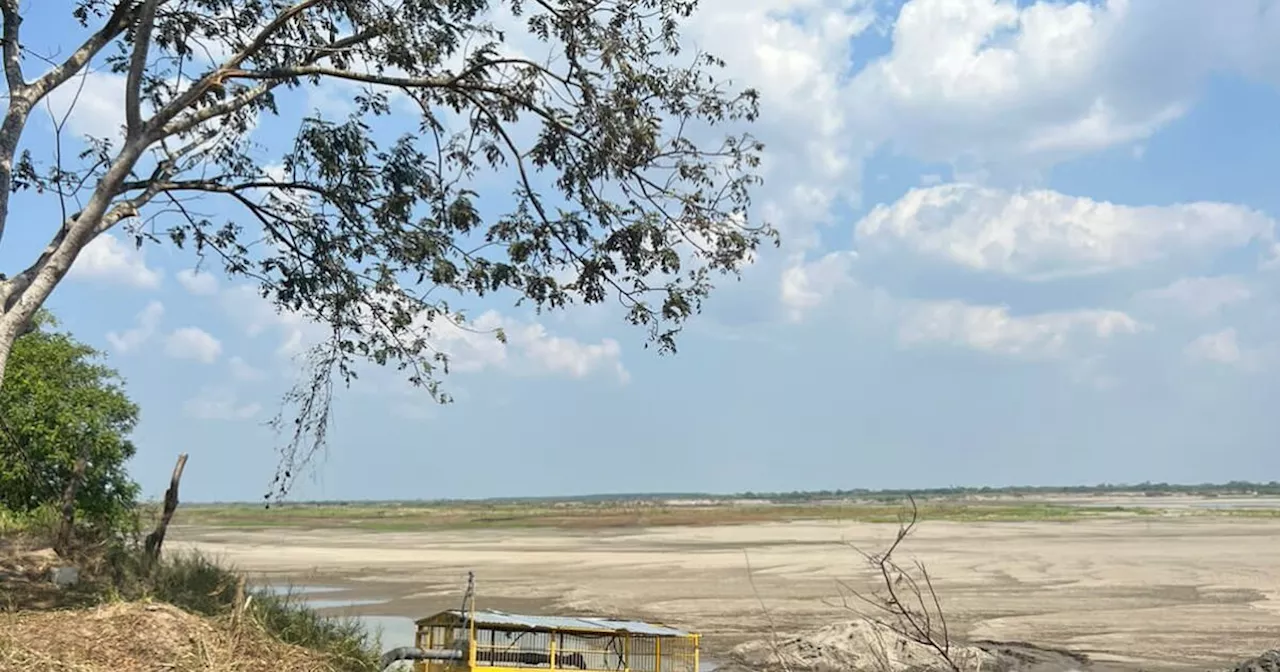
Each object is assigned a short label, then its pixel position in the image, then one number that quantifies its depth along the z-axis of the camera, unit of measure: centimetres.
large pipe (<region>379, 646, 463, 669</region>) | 1384
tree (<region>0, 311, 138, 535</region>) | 1988
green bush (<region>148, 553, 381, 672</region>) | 1333
